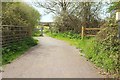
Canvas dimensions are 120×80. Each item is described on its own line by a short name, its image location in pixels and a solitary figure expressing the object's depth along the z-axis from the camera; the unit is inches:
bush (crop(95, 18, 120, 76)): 363.3
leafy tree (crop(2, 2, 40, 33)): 732.5
